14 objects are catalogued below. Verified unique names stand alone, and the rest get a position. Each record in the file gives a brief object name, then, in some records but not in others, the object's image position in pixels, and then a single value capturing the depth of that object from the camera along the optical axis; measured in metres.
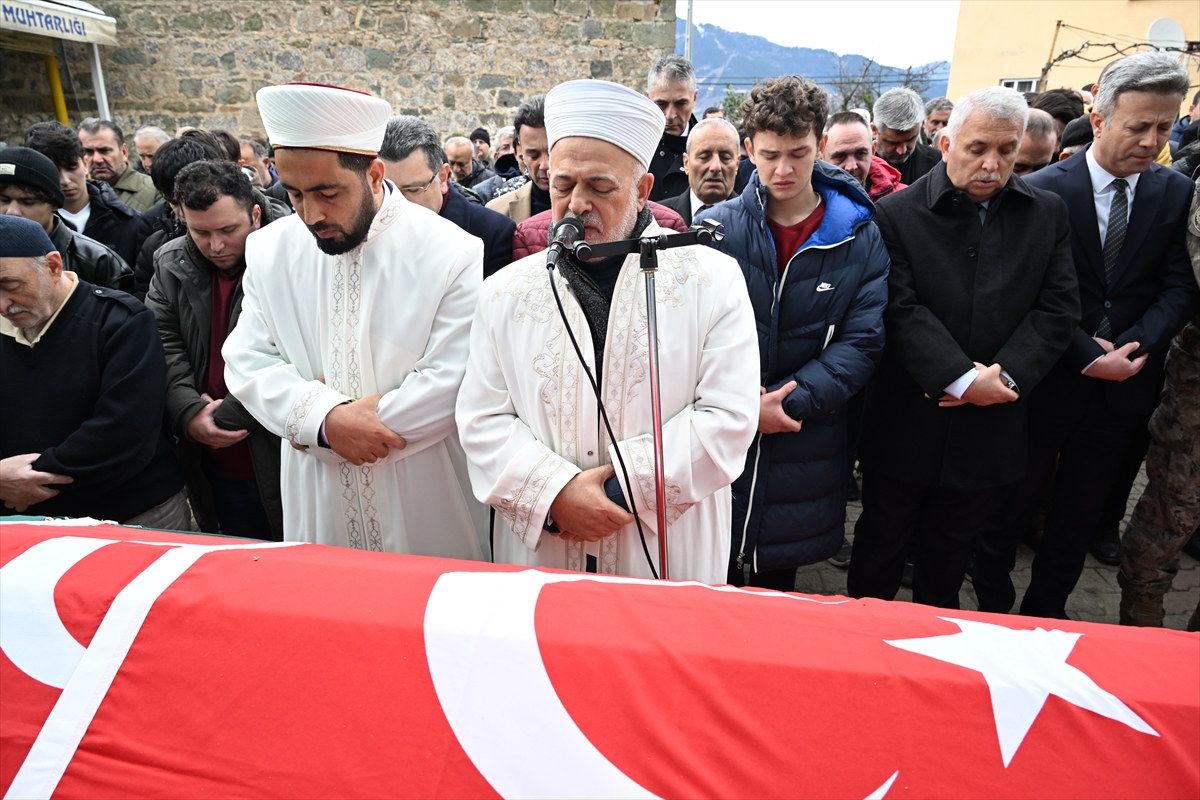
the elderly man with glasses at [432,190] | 3.23
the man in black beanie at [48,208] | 3.19
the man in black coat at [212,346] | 2.83
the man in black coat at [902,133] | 4.76
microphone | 1.59
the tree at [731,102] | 17.59
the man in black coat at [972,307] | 2.67
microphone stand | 1.56
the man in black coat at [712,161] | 3.71
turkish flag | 1.16
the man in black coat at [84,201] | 4.19
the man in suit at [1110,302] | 2.89
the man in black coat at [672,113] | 4.60
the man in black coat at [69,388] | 2.47
